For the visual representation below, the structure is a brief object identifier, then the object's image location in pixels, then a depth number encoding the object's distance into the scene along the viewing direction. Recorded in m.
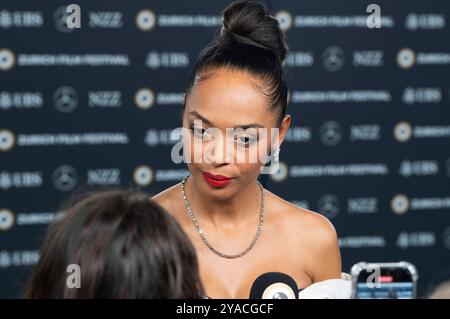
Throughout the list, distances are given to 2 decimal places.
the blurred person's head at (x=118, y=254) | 1.15
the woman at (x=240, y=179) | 1.62
